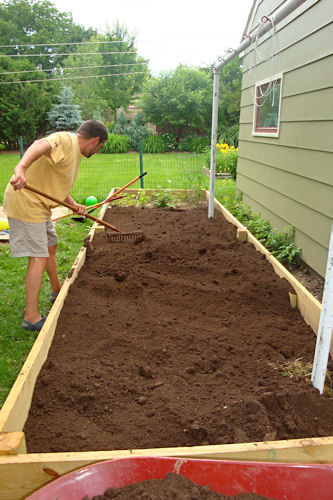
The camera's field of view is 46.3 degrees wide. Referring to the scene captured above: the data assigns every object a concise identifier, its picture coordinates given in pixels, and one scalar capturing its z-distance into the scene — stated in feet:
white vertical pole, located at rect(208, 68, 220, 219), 17.12
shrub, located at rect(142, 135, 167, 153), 69.21
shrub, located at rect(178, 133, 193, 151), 73.87
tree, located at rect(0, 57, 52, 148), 68.54
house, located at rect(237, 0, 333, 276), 12.75
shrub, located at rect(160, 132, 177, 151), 75.52
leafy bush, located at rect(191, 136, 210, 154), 67.97
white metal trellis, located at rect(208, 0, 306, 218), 8.95
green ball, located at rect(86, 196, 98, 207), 24.99
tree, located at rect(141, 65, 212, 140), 79.10
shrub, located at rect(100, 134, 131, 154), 65.92
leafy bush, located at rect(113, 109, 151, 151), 78.38
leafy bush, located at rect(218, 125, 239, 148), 68.14
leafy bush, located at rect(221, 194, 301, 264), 15.28
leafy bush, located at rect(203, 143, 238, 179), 37.22
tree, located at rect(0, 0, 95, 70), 136.77
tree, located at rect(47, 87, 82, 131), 71.10
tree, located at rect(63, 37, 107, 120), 89.35
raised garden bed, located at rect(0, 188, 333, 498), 5.64
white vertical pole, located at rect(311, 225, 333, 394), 5.96
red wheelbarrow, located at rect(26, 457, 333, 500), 4.62
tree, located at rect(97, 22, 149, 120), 104.22
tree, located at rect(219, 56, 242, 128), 80.18
